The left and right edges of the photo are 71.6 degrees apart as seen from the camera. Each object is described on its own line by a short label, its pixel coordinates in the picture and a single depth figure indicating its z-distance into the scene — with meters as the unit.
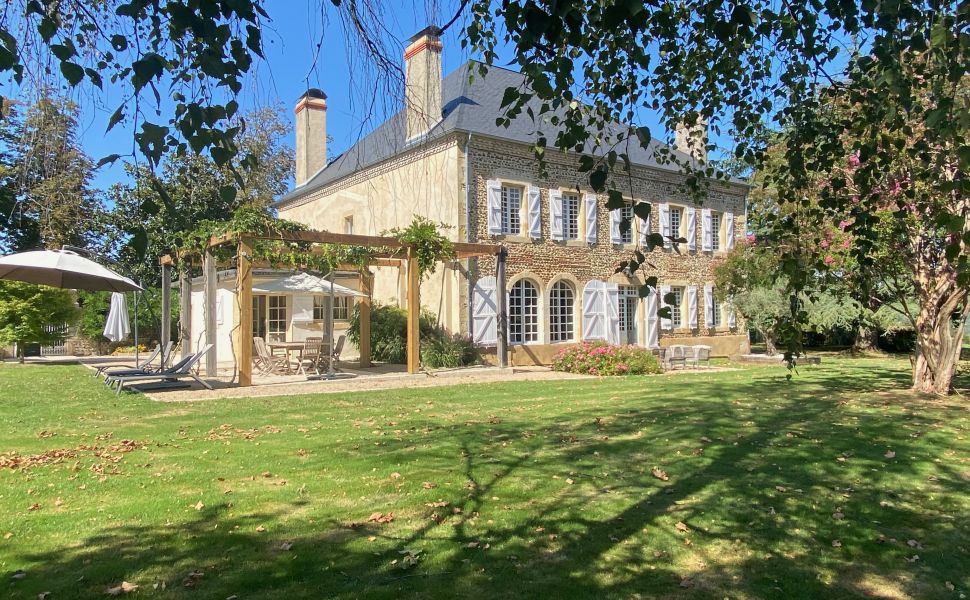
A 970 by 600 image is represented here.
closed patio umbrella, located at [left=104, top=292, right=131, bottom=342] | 16.81
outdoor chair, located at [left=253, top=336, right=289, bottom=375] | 14.39
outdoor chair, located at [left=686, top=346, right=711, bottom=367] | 17.53
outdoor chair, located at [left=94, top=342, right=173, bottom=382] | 11.49
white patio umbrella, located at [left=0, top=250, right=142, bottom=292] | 9.83
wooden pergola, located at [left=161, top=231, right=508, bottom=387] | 11.88
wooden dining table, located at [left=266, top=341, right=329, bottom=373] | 14.13
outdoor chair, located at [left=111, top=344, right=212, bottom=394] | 10.82
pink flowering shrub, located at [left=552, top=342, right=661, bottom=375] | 15.31
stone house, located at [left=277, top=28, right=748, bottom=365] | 17.08
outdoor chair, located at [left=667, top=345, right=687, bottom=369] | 16.78
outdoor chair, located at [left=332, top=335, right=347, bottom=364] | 14.49
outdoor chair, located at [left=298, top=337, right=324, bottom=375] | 14.22
